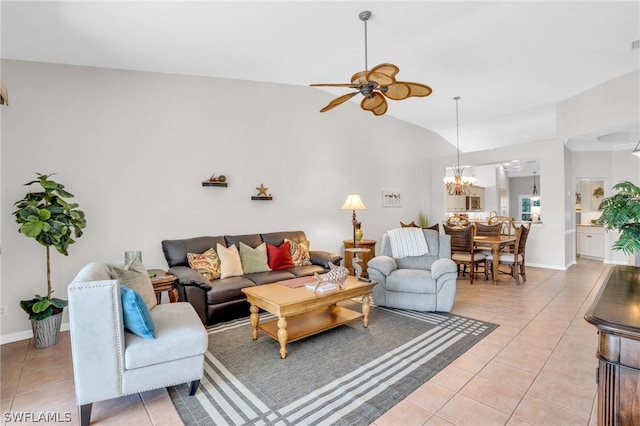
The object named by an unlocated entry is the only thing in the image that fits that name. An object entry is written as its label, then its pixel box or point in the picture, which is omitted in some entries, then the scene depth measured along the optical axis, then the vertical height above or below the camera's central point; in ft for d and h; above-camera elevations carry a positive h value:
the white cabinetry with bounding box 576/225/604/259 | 24.71 -3.36
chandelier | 22.78 +1.58
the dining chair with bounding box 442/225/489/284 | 17.12 -2.48
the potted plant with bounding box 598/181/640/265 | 4.73 -0.26
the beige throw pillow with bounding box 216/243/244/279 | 12.86 -2.26
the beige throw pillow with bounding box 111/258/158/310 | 8.14 -1.84
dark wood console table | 3.31 -1.79
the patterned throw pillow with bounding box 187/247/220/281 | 12.46 -2.22
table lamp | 16.93 +0.08
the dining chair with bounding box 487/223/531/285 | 16.87 -2.97
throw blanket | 13.92 -1.75
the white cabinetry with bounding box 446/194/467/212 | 34.10 -0.07
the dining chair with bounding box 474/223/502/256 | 17.60 -1.72
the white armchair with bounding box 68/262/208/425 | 6.10 -2.90
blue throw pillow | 6.55 -2.19
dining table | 16.70 -2.20
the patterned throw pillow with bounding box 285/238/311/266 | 15.08 -2.32
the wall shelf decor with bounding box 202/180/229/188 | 14.29 +1.12
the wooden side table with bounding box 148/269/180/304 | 10.30 -2.47
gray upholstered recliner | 12.10 -2.97
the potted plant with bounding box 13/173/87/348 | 9.43 -0.54
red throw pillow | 14.42 -2.35
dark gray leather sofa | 11.16 -2.84
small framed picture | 22.47 +0.35
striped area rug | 6.55 -4.24
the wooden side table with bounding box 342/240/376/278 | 18.40 -2.97
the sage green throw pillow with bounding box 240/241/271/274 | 13.57 -2.29
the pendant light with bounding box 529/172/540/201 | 39.73 +0.86
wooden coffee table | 8.93 -3.02
